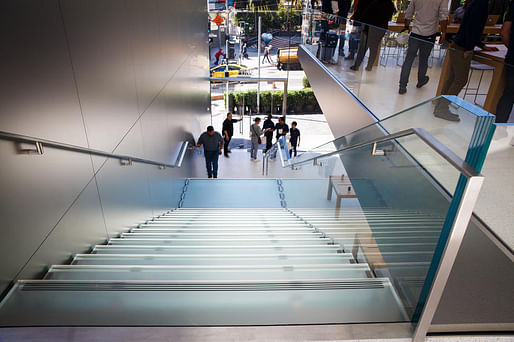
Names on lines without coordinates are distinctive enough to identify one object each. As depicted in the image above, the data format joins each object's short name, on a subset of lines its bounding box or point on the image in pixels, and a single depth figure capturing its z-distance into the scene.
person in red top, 16.16
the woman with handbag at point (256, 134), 10.92
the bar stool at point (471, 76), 4.20
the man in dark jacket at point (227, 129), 10.91
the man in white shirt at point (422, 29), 5.15
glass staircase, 1.76
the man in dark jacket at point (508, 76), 4.07
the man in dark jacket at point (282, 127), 11.37
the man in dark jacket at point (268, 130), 11.25
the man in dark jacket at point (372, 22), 6.31
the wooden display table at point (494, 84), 4.12
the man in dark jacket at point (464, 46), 4.45
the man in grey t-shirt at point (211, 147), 8.46
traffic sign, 14.96
